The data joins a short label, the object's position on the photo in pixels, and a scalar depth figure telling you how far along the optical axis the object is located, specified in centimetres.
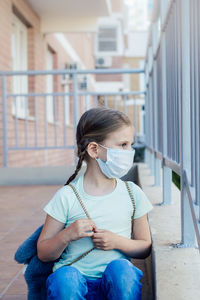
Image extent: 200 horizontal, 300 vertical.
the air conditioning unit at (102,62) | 1888
